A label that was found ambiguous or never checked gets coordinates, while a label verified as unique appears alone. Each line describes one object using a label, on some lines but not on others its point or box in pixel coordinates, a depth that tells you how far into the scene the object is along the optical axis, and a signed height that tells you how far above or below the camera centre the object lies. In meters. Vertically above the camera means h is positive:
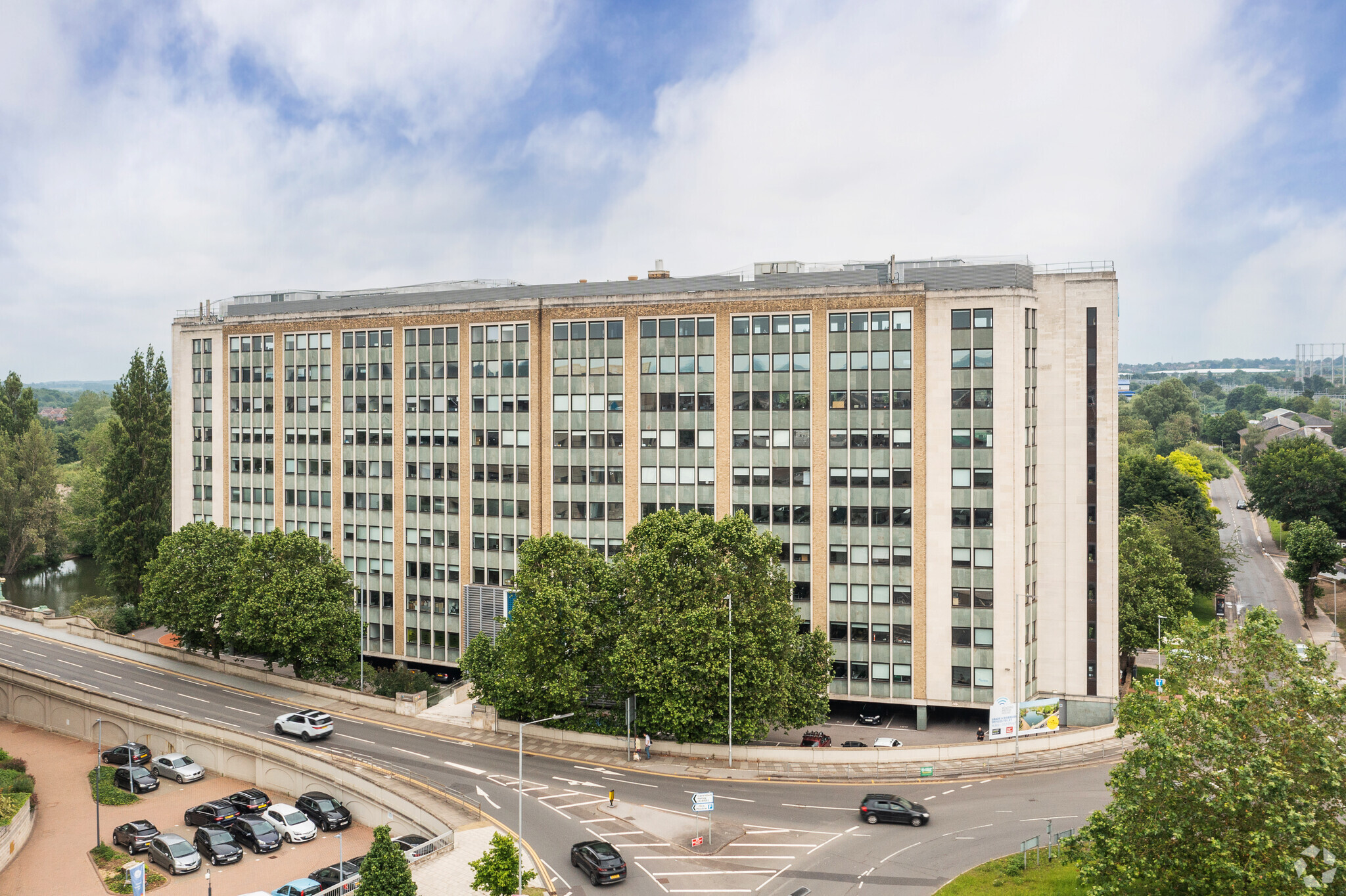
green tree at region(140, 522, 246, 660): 79.19 -11.80
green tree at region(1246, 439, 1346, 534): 136.50 -5.58
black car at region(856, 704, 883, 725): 73.06 -21.60
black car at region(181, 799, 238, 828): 53.03 -21.41
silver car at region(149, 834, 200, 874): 48.66 -21.89
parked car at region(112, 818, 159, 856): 51.38 -22.00
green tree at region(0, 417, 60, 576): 135.88 -7.79
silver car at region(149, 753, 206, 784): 61.62 -21.77
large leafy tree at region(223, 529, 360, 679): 73.50 -12.99
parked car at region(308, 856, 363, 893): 44.53 -21.23
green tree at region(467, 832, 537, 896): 40.09 -18.61
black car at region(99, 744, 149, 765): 63.44 -21.54
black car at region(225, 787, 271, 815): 55.25 -21.54
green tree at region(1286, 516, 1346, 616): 107.81 -12.59
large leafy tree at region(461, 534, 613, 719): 62.28 -12.85
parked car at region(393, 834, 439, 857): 46.12 -20.61
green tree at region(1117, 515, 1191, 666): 81.62 -13.04
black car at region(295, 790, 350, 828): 53.16 -21.31
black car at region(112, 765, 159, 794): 59.91 -21.92
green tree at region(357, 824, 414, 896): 37.50 -17.52
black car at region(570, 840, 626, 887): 44.12 -20.27
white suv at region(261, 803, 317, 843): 51.53 -21.39
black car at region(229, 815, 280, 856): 50.50 -21.57
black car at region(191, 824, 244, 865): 49.38 -21.76
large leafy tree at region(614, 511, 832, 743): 59.44 -12.27
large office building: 71.19 +0.22
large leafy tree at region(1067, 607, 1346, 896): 29.91 -11.37
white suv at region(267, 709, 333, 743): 65.38 -19.91
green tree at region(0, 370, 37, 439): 157.38 +7.55
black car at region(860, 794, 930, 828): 51.06 -20.40
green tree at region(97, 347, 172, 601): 107.62 -3.56
